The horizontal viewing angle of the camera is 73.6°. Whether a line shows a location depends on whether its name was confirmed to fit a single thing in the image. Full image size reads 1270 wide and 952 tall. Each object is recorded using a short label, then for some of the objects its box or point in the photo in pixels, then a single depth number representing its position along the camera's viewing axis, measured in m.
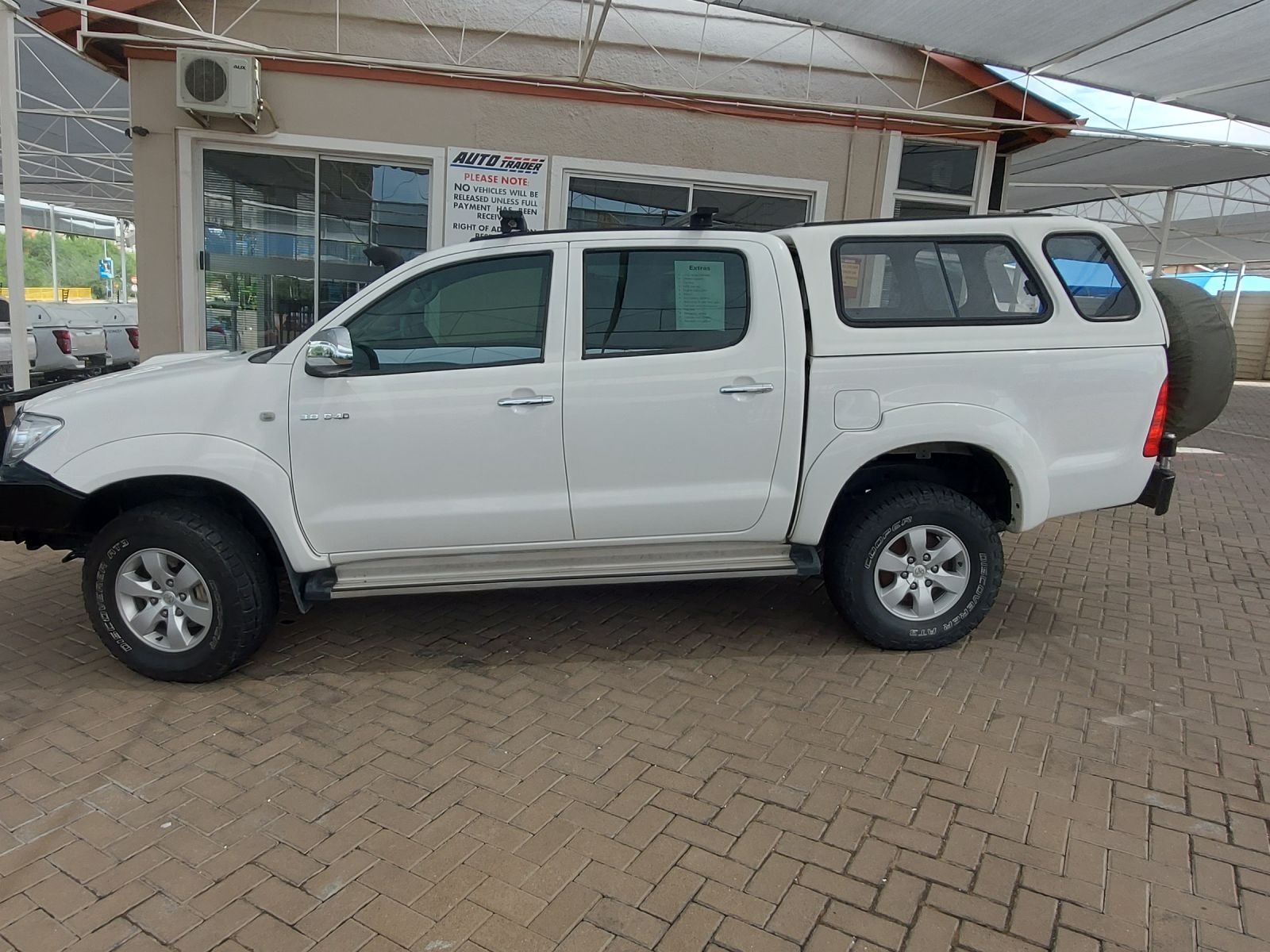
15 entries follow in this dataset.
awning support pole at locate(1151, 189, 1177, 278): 13.66
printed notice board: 7.90
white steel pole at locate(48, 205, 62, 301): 21.31
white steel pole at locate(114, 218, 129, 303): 27.22
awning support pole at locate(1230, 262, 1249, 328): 26.16
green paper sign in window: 3.98
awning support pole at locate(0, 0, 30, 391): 5.34
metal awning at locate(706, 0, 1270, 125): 6.62
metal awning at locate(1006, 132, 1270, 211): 10.15
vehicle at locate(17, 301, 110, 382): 12.06
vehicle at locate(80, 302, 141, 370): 14.11
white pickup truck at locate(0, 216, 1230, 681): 3.70
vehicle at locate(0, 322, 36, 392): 11.22
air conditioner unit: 7.04
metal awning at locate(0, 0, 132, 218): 10.99
